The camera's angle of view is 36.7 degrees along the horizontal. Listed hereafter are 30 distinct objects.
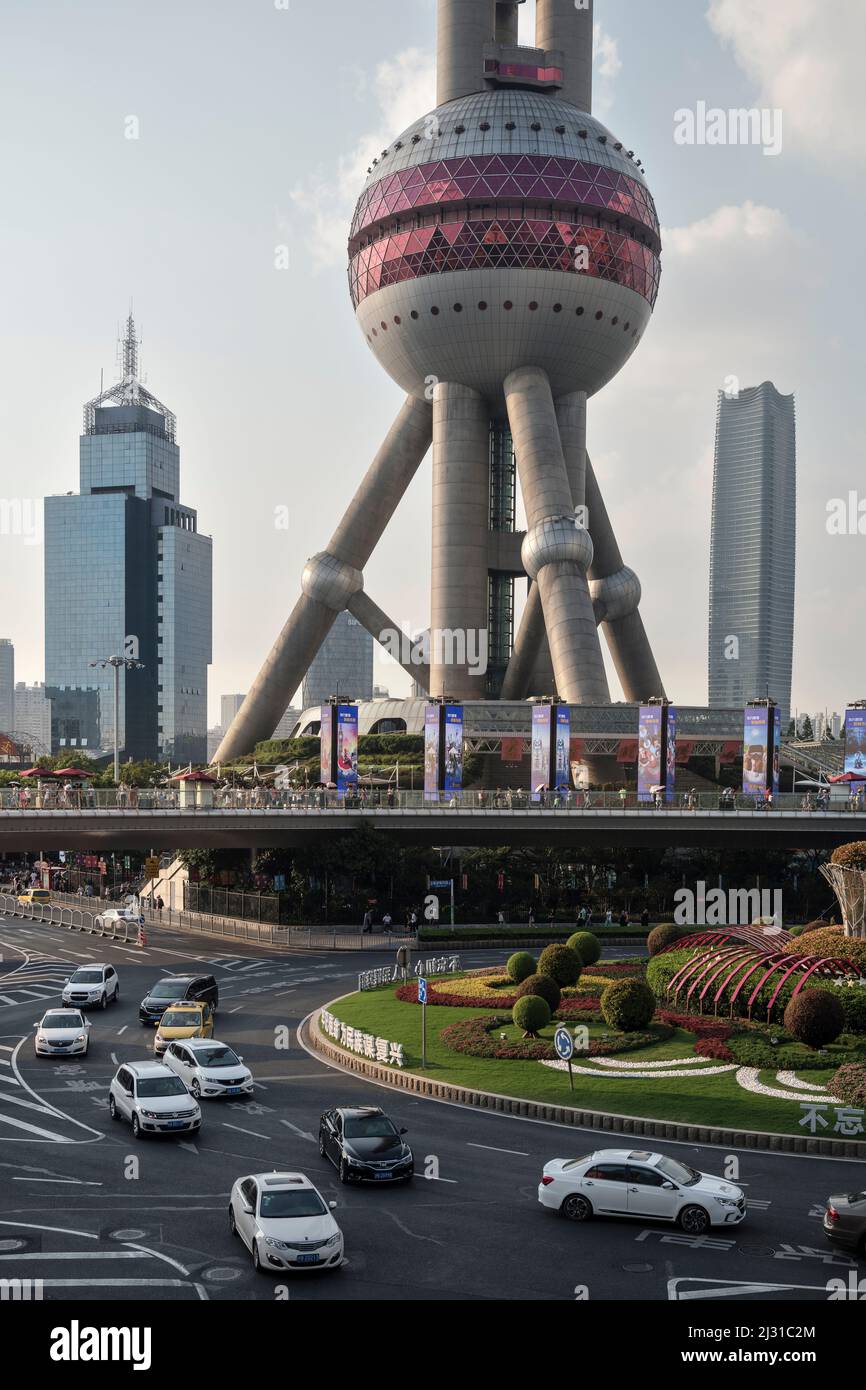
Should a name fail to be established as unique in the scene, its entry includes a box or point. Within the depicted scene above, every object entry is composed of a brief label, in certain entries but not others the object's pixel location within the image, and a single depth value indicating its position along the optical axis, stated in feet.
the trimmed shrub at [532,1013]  118.62
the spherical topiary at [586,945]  148.87
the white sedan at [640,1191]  73.26
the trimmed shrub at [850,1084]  96.45
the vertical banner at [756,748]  241.96
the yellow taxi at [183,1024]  123.75
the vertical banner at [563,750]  237.04
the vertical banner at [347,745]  241.55
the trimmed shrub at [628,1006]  118.11
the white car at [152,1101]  92.94
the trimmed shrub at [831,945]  121.04
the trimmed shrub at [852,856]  127.54
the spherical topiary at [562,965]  135.23
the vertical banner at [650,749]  251.39
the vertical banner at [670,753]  250.98
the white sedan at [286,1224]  65.87
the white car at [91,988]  147.23
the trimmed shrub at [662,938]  148.97
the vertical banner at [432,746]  234.17
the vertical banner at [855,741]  244.01
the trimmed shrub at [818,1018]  107.45
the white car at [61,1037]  120.26
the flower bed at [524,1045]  114.21
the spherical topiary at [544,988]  124.67
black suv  137.80
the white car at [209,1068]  105.91
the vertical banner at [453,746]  234.38
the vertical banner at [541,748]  238.07
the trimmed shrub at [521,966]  144.46
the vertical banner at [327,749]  242.58
